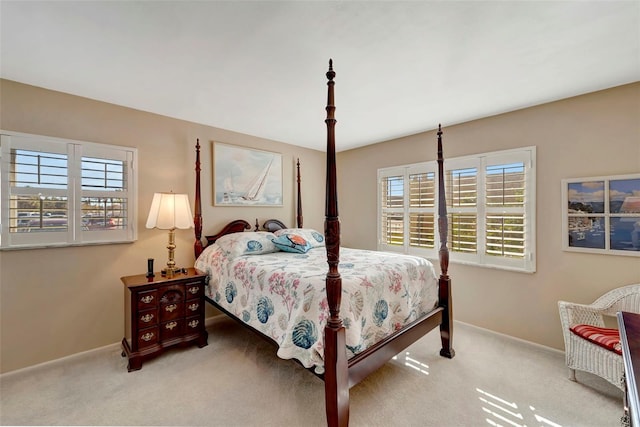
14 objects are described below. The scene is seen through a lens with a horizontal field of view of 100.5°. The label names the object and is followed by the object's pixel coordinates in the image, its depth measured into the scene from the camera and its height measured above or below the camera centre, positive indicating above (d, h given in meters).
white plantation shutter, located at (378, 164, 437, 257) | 3.56 +0.07
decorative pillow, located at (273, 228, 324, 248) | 3.30 -0.26
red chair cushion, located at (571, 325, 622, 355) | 1.84 -0.91
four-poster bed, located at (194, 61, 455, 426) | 1.53 -0.62
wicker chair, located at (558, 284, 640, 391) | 1.86 -0.94
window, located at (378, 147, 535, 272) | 2.79 +0.06
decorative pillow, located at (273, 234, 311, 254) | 3.04 -0.34
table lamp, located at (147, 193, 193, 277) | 2.59 +0.00
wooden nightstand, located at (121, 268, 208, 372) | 2.30 -0.92
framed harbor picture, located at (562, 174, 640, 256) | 2.21 -0.01
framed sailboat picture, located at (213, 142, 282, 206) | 3.40 +0.52
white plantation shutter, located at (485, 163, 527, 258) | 2.80 +0.04
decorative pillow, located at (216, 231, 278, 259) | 2.80 -0.32
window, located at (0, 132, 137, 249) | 2.21 +0.22
